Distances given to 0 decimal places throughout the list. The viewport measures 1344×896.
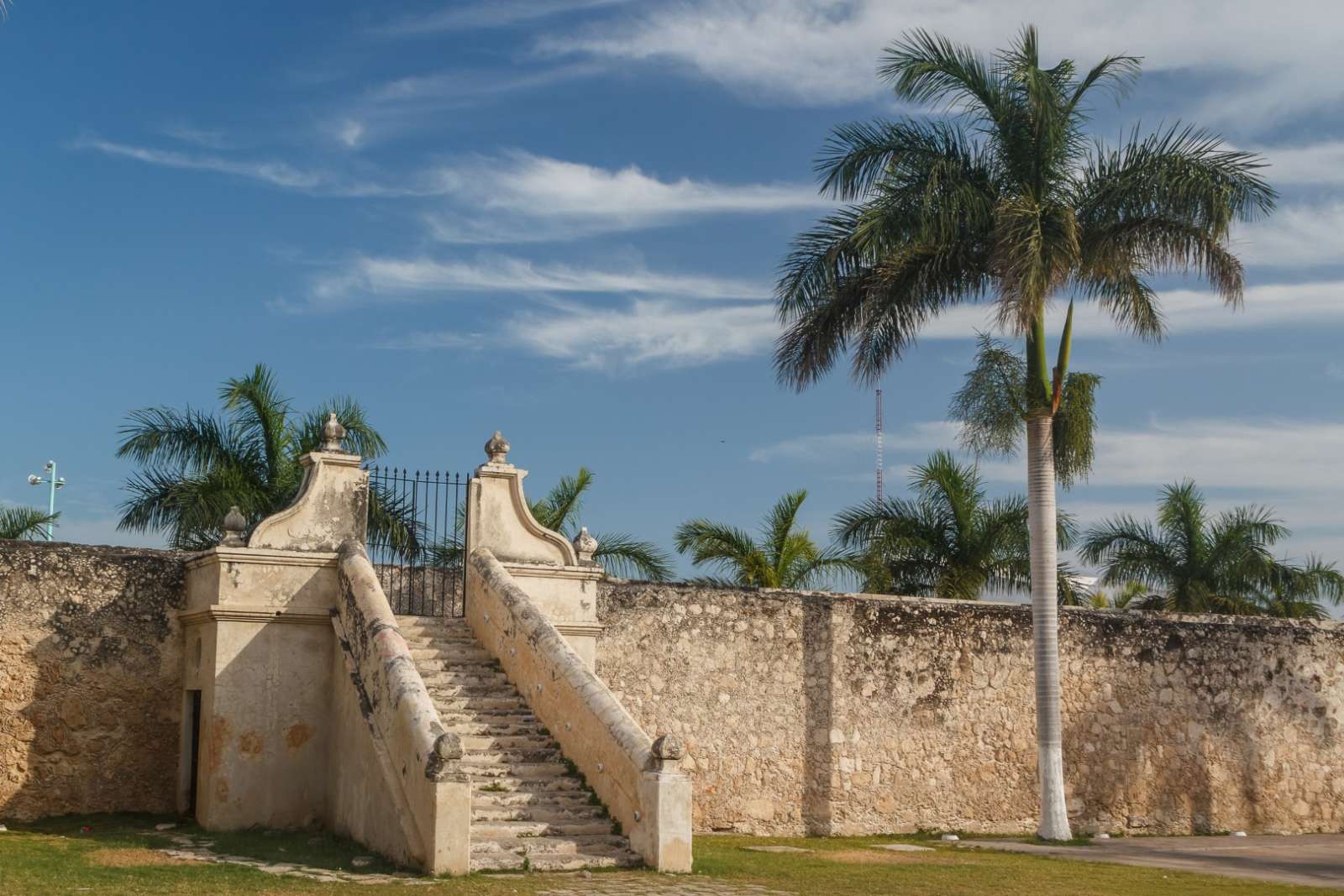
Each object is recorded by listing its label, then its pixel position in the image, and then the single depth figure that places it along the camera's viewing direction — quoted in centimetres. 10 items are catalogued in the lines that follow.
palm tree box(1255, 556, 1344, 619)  2555
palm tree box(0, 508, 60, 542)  2278
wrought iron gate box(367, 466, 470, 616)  1520
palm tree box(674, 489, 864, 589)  2098
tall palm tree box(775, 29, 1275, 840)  1647
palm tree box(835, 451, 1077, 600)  2130
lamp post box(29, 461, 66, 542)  3347
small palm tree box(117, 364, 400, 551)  1939
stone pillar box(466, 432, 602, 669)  1444
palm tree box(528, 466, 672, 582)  2077
